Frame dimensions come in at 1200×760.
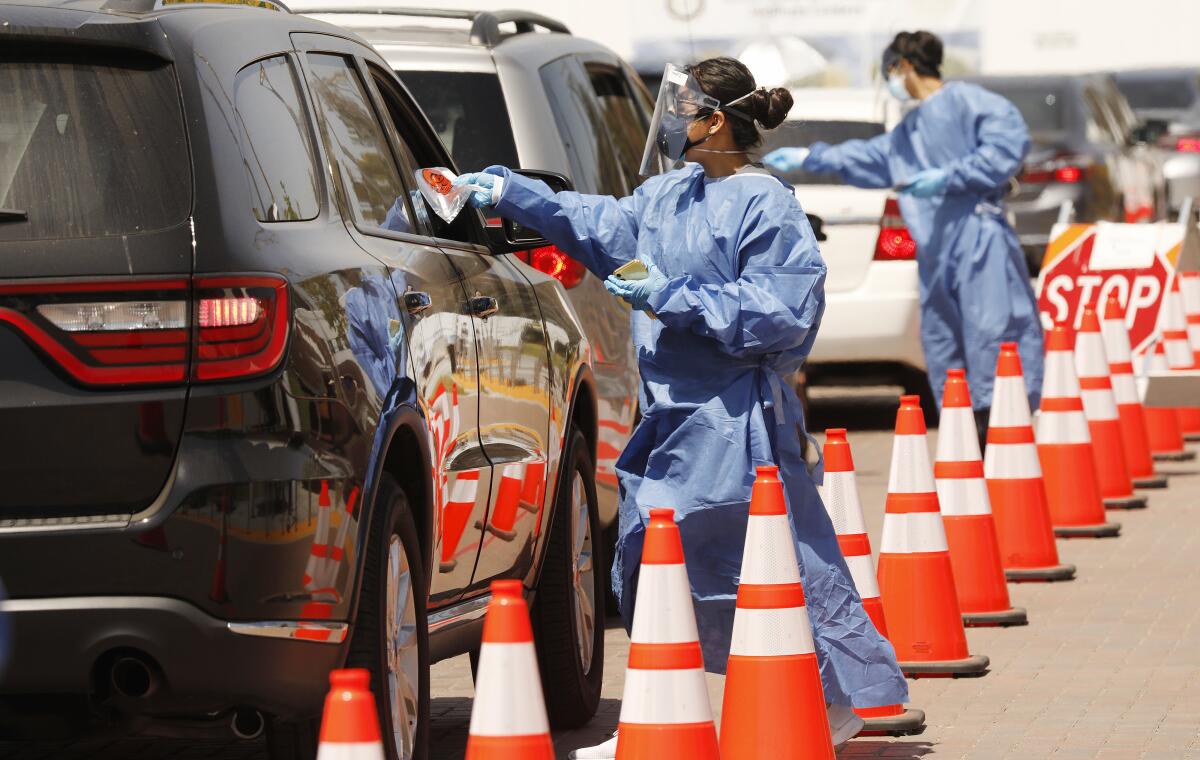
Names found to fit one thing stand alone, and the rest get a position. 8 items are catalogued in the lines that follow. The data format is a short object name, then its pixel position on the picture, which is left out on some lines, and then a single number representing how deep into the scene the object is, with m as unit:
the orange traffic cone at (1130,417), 25.17
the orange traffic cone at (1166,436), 27.53
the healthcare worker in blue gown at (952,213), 24.58
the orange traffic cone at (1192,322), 29.92
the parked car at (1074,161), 38.53
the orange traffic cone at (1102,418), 23.50
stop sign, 29.72
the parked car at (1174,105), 60.06
